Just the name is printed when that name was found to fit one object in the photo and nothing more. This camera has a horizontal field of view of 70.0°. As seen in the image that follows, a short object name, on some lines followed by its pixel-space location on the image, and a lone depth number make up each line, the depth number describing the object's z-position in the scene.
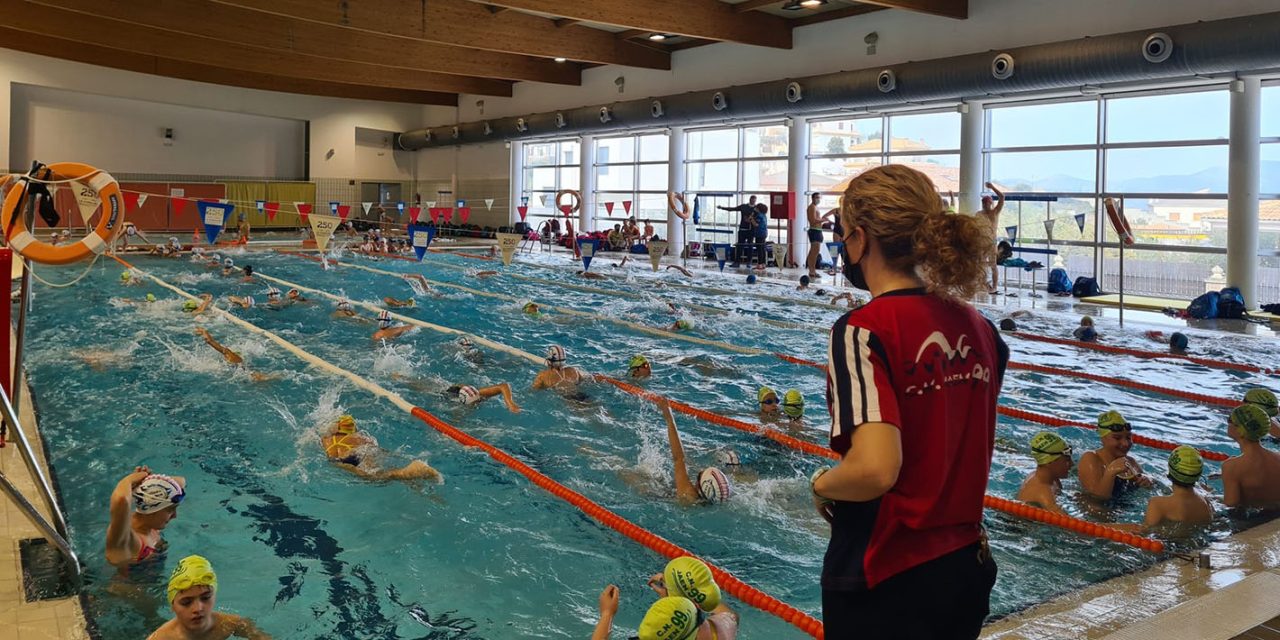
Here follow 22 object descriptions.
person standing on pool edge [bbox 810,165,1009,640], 1.49
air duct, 10.84
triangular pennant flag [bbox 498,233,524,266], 14.10
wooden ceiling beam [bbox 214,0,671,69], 14.52
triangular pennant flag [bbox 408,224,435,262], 12.72
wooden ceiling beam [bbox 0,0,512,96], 18.08
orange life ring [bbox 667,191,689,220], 20.02
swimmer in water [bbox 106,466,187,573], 3.79
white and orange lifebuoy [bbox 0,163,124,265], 4.39
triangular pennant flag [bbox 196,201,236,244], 11.93
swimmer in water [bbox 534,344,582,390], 7.63
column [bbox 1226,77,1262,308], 12.19
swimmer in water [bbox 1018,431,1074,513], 4.89
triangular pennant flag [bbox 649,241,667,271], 16.14
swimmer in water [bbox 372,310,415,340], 9.75
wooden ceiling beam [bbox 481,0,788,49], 13.16
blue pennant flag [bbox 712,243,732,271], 17.61
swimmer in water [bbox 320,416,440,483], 5.42
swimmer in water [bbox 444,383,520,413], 6.95
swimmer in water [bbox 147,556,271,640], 3.08
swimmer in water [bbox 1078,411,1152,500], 5.12
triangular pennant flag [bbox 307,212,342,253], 12.34
